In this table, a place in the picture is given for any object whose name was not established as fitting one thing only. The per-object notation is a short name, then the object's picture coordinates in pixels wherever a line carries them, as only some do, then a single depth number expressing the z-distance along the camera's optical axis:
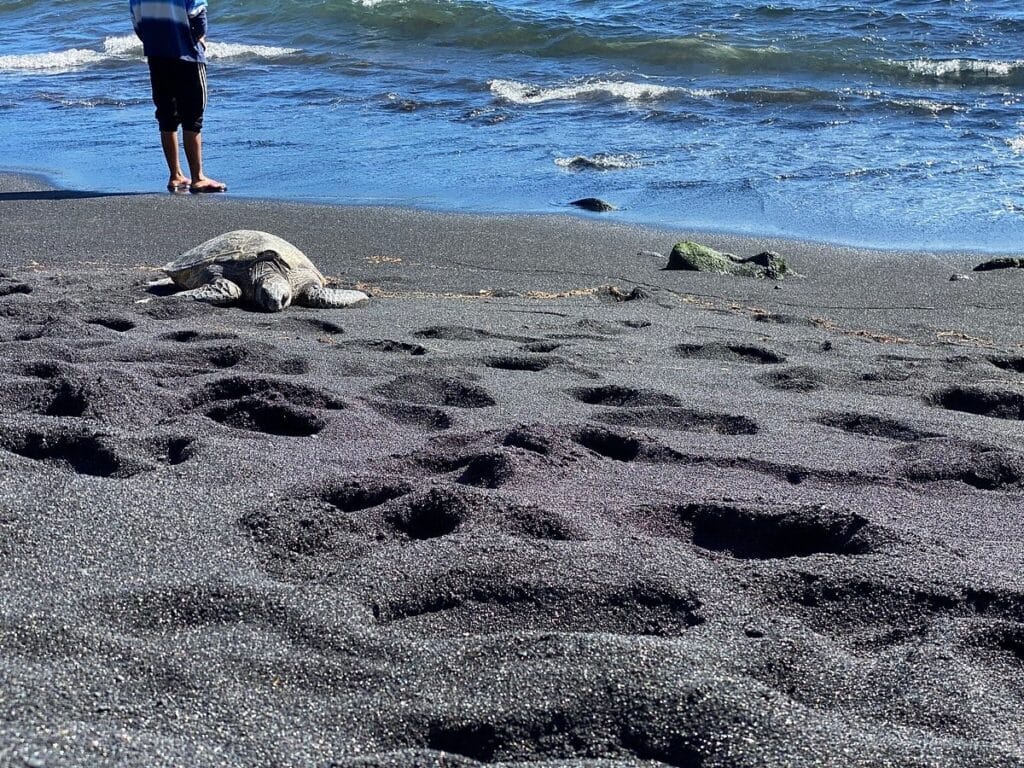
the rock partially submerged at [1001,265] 6.40
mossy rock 6.36
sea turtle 5.36
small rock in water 8.00
